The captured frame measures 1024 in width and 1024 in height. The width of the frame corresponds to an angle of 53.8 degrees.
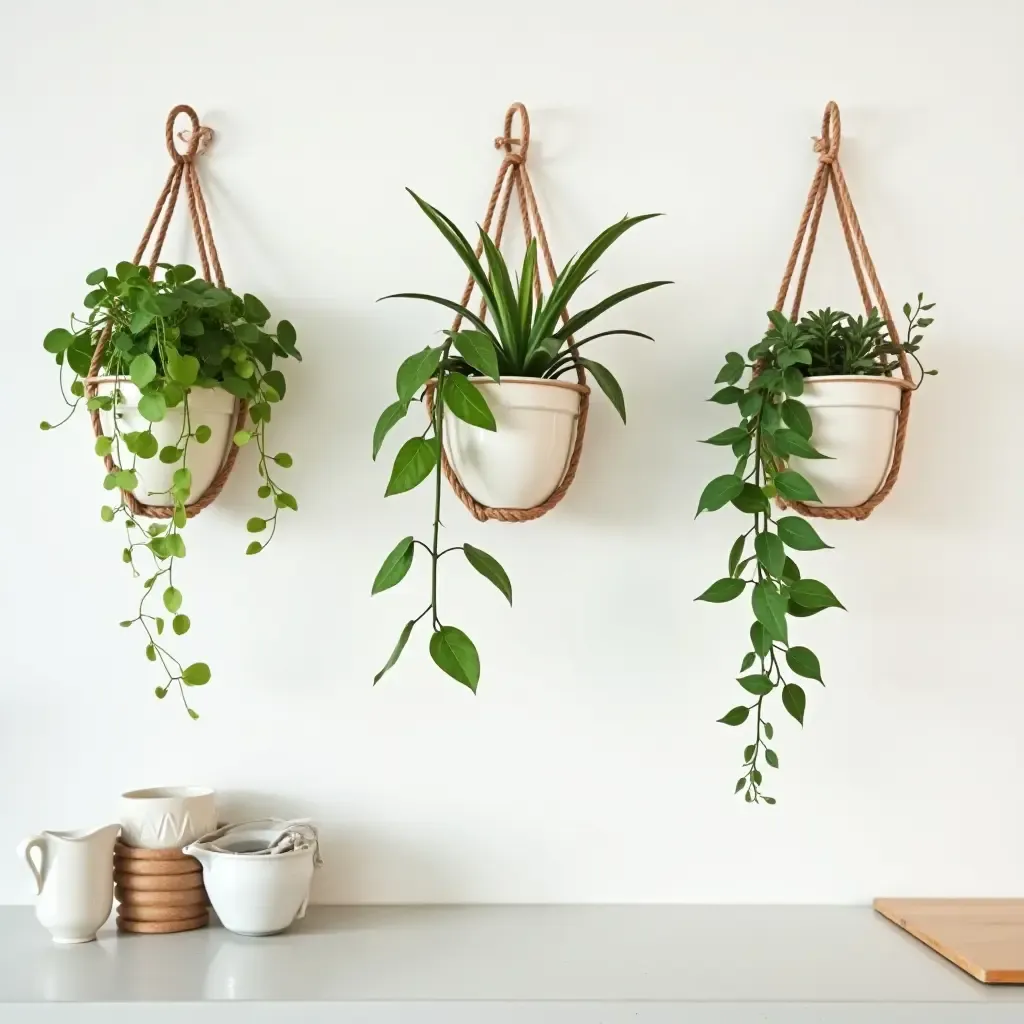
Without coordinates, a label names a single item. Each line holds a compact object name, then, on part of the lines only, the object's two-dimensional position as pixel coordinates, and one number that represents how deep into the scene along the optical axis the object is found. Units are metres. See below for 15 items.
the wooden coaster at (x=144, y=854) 1.13
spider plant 1.03
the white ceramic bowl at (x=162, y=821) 1.14
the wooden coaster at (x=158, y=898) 1.13
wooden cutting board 0.99
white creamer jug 1.08
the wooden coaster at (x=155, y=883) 1.13
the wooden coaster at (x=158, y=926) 1.12
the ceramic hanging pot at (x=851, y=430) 1.13
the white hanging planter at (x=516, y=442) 1.08
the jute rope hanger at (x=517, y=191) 1.25
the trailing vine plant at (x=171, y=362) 1.08
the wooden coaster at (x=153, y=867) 1.13
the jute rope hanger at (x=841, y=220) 1.25
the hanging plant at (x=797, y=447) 1.12
